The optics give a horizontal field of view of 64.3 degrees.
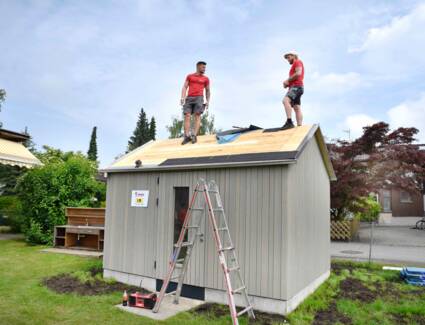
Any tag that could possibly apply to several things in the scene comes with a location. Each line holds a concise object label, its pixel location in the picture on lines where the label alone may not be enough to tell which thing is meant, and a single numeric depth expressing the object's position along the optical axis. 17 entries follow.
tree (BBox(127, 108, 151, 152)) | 41.00
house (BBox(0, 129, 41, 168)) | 15.16
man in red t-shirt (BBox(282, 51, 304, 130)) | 7.68
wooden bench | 12.29
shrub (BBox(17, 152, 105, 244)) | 13.34
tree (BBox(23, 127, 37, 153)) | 29.62
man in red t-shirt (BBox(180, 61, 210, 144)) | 8.98
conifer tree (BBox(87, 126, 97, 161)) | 44.50
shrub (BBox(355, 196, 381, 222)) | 24.02
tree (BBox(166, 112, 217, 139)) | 35.41
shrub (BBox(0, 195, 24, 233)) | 15.29
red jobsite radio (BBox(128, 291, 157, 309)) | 5.99
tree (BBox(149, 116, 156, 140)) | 41.59
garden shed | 5.86
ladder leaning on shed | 5.45
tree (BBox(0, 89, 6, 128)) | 26.62
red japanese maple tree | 15.92
